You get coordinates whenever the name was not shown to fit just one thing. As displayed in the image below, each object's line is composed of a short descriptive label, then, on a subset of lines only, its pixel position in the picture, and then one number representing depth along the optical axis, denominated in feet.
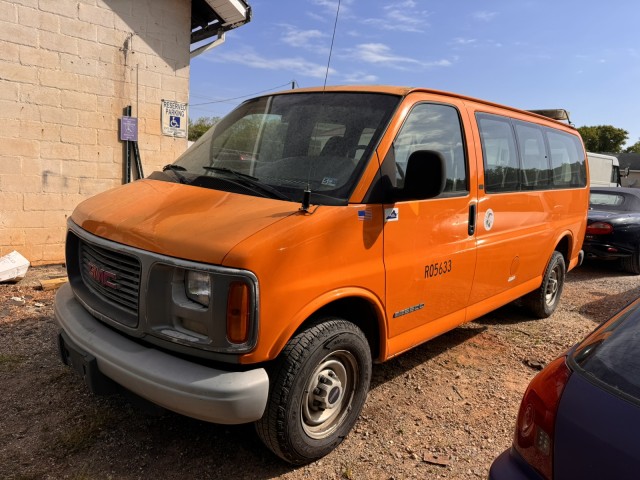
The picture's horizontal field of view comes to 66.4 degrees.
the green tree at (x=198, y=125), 109.02
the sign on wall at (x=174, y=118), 24.23
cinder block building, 19.90
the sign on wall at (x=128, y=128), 22.70
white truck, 58.75
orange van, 7.61
